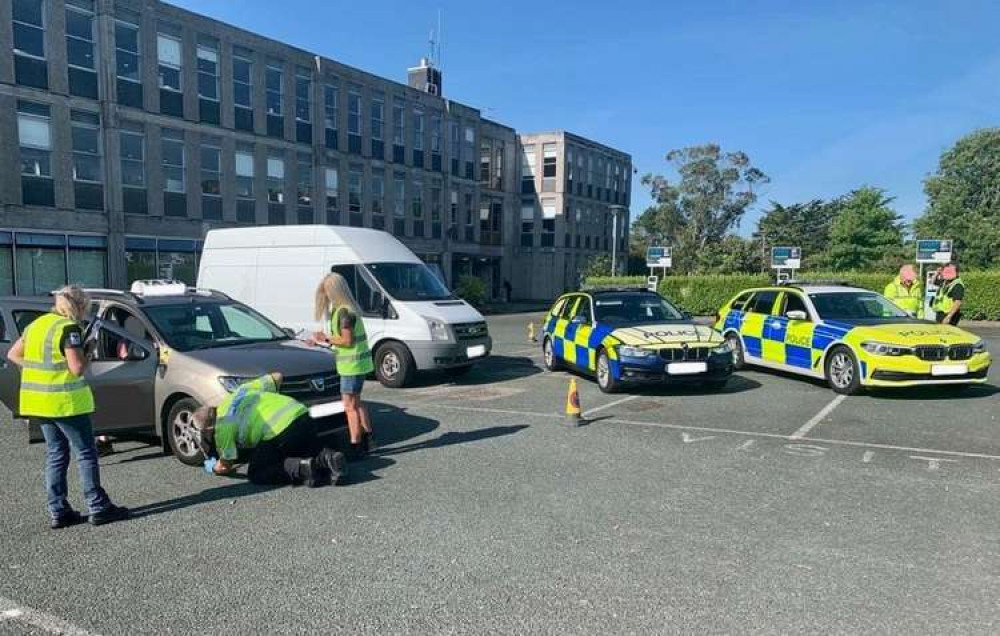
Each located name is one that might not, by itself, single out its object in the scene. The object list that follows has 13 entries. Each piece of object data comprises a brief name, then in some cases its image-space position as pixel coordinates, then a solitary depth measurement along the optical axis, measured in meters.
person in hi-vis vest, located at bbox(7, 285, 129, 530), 4.64
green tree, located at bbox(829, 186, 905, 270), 52.08
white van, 10.77
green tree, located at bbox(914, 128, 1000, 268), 52.91
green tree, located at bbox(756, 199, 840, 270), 65.19
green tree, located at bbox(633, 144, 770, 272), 55.34
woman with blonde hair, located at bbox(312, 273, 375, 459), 6.29
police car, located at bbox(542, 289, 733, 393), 9.36
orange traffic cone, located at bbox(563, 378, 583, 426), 7.85
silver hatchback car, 6.30
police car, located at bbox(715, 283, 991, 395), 8.94
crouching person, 5.59
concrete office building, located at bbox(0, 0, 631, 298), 22.55
